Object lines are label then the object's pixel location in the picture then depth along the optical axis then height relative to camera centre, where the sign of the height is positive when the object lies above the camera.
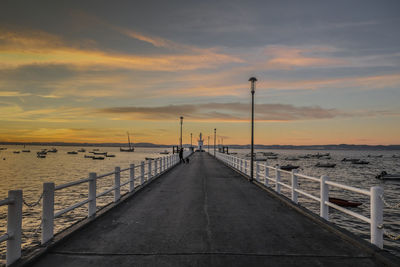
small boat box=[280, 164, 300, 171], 65.55 -5.60
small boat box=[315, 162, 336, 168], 76.62 -5.93
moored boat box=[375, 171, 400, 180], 47.94 -5.45
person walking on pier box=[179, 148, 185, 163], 37.78 -1.75
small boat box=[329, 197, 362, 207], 21.14 -4.44
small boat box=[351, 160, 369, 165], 96.58 -6.12
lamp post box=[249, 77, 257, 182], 18.75 +2.51
